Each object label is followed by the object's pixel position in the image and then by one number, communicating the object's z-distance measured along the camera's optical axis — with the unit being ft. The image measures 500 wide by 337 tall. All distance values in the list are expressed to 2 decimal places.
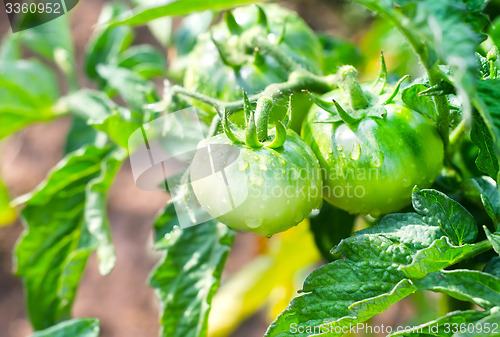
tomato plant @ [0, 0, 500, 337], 1.71
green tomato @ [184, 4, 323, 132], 1.99
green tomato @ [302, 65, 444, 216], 1.83
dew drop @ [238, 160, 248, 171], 1.79
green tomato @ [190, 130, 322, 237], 1.79
